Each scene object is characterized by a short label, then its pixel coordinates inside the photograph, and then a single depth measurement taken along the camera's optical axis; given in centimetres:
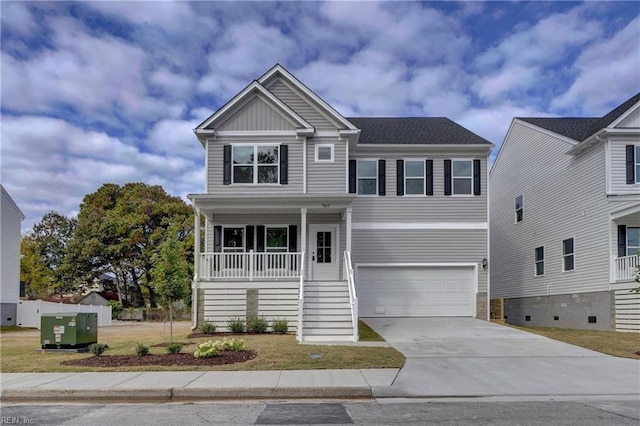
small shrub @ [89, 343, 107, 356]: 1280
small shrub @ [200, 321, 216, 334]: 1733
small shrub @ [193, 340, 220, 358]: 1205
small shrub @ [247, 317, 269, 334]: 1722
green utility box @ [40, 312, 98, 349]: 1373
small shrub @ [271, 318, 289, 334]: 1719
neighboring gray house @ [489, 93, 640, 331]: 1872
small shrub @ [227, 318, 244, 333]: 1734
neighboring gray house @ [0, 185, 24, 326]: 2806
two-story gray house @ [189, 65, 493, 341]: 1803
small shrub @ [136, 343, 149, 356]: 1245
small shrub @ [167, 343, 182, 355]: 1274
